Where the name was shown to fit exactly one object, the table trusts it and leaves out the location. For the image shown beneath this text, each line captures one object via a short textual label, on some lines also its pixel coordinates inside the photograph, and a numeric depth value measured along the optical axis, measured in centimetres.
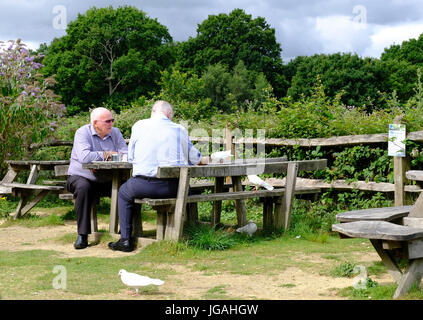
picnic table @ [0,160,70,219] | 869
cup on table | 712
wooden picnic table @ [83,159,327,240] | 627
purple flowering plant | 1012
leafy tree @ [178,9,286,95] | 4806
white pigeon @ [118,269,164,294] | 429
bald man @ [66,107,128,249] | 679
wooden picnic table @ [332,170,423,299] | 414
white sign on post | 751
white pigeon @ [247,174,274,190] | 707
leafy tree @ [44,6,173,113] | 4419
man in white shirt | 642
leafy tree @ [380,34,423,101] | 4428
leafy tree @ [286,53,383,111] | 4247
